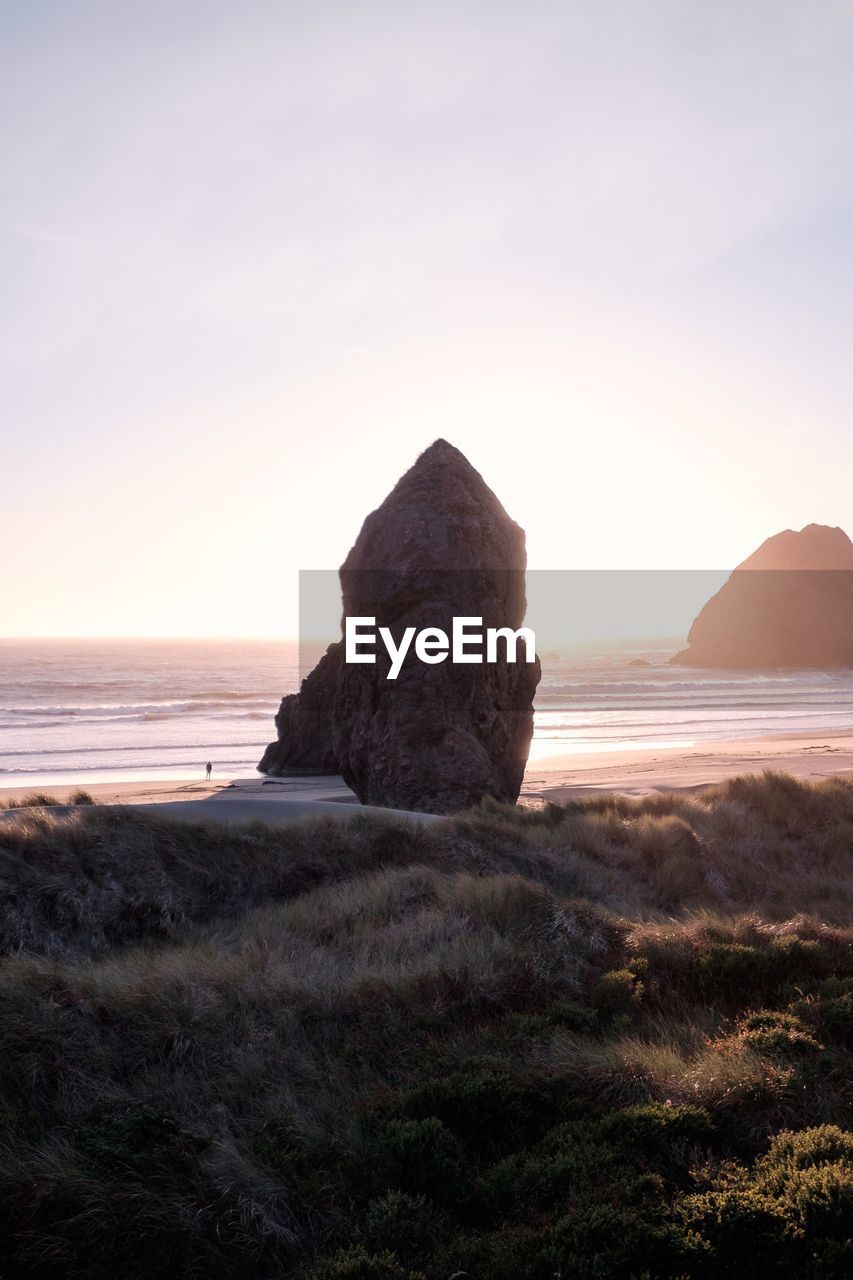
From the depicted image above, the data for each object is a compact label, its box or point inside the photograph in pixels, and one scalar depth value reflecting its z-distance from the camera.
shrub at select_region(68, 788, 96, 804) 13.23
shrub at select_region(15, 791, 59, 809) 12.04
